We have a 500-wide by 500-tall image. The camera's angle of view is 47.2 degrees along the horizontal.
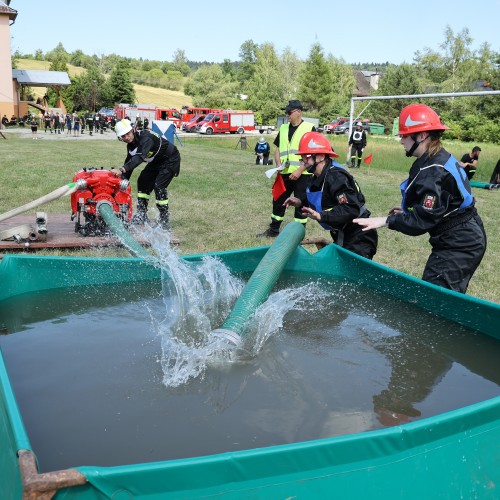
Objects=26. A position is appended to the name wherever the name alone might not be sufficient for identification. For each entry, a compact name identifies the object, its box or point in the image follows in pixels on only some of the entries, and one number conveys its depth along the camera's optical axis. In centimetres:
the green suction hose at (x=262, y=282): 353
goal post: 1248
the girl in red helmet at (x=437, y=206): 377
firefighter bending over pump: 749
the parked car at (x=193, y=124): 4531
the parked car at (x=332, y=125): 4409
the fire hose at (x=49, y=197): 611
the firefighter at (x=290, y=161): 760
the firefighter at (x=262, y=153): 2091
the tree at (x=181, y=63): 13392
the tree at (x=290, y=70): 6550
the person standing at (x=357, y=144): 1934
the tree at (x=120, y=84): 6598
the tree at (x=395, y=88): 4569
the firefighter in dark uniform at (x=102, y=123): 4067
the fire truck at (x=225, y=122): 4450
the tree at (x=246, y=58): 11425
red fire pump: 693
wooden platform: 658
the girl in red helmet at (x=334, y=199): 476
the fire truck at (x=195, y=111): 5269
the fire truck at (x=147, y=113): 4997
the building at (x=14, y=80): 3806
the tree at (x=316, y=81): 6016
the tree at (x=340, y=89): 6109
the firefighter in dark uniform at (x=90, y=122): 3888
